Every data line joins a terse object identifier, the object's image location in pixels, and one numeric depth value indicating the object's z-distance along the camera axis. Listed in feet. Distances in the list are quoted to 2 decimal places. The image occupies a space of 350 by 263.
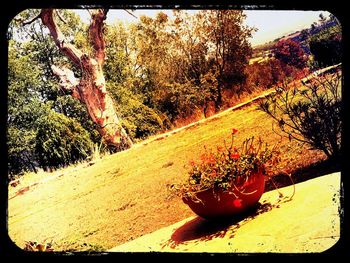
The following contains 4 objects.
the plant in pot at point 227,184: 13.88
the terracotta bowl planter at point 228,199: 13.91
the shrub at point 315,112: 15.19
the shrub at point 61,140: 18.43
